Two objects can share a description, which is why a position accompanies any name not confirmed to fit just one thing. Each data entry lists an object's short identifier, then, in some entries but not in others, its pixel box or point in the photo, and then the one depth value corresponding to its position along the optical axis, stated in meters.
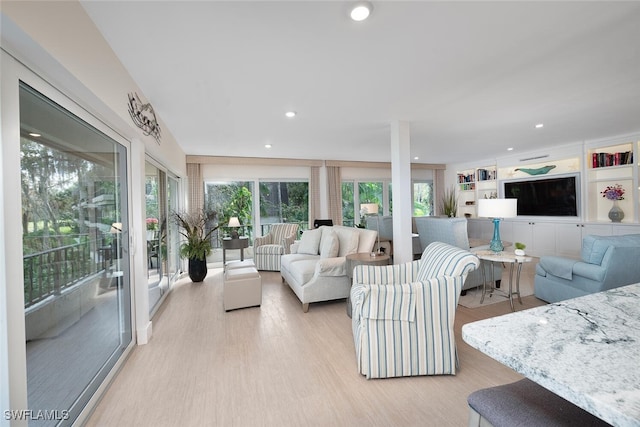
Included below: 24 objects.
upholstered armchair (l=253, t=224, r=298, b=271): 5.22
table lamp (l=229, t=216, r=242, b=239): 5.26
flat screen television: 5.43
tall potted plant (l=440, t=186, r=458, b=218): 7.34
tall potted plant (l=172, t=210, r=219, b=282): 4.48
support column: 3.56
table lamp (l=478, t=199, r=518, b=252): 3.13
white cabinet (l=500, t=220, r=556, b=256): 5.75
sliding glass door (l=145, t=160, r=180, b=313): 3.23
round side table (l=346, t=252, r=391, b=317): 2.89
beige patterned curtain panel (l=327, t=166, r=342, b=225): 6.67
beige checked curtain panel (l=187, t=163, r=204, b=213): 5.55
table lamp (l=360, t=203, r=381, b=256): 5.90
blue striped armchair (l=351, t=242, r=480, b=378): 1.86
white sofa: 3.21
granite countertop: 0.52
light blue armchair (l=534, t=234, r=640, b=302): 2.54
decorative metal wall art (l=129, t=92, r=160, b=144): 2.24
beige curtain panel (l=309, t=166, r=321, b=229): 6.53
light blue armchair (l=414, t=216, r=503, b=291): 3.58
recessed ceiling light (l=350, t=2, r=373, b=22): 1.47
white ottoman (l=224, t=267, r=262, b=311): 3.25
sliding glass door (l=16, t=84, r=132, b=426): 1.31
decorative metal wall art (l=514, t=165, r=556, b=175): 5.88
